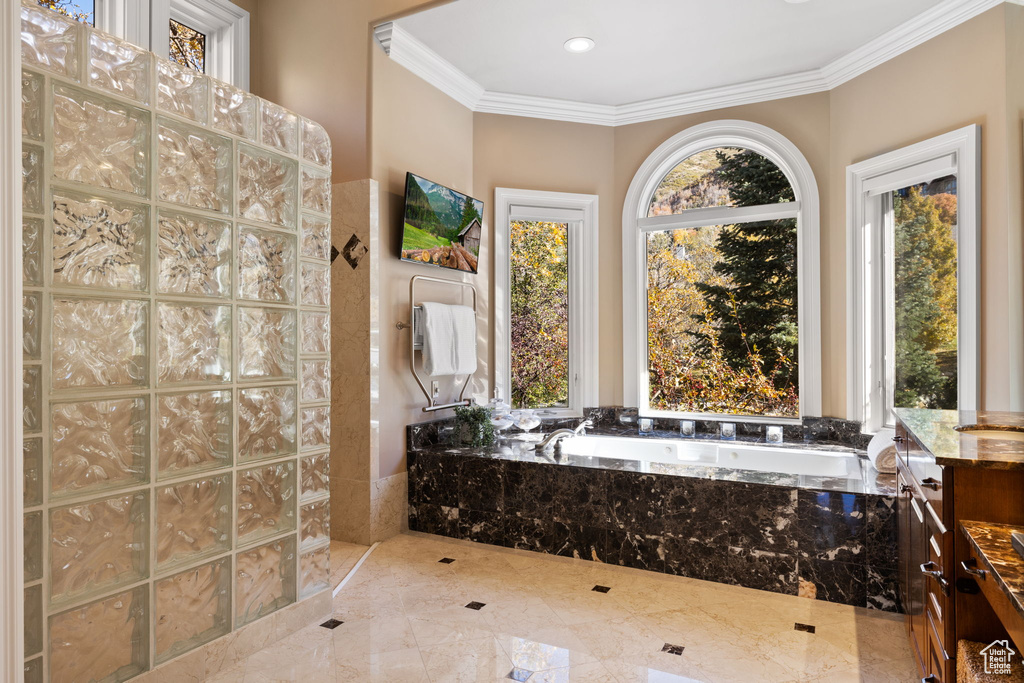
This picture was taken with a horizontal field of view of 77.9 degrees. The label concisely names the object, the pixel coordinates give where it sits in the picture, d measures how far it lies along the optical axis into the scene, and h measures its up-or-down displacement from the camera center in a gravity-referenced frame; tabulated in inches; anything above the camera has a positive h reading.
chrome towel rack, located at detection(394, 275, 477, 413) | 136.6 +2.6
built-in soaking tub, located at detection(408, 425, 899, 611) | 98.5 -29.7
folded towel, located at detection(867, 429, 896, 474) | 110.6 -20.0
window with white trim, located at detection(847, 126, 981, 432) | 114.9 +13.0
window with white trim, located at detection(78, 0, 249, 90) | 117.8 +64.0
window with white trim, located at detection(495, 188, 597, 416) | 168.7 +11.4
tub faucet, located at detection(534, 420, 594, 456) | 133.3 -20.8
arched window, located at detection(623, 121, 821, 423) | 153.0 +16.6
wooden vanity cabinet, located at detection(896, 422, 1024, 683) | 54.8 -19.5
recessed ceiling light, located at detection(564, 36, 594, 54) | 134.4 +64.4
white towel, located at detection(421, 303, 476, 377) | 137.1 +1.1
